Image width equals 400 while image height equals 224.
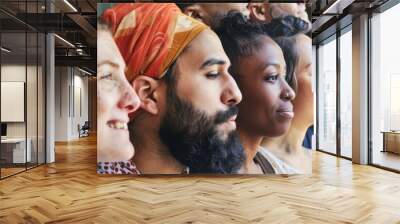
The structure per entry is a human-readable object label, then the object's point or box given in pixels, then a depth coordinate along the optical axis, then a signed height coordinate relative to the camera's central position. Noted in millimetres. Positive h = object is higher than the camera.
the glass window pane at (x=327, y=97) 10117 +425
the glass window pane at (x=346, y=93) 8883 +440
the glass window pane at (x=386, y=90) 7293 +438
